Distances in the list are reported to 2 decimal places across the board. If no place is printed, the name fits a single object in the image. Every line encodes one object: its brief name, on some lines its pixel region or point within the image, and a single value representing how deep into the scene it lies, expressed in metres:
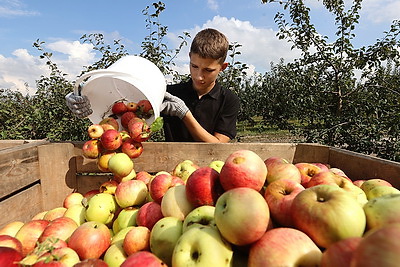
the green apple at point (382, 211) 0.31
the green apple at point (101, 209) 0.59
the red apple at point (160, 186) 0.55
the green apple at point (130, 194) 0.60
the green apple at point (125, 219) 0.55
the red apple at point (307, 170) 0.55
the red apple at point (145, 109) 0.84
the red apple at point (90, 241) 0.46
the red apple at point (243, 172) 0.41
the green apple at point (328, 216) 0.30
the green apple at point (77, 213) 0.62
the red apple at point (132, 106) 0.84
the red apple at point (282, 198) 0.37
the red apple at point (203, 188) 0.44
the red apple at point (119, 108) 0.84
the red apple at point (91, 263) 0.36
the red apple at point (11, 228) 0.56
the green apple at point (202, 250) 0.33
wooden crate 0.65
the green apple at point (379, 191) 0.46
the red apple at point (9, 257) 0.38
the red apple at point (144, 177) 0.69
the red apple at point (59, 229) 0.52
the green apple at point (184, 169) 0.63
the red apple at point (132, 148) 0.74
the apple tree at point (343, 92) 3.28
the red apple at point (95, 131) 0.72
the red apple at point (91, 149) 0.72
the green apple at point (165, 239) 0.39
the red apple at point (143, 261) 0.34
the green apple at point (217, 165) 0.62
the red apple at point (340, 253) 0.24
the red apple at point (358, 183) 0.58
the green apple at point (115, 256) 0.44
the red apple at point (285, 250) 0.29
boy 0.90
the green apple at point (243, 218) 0.33
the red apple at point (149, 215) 0.50
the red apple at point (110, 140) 0.71
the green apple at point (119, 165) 0.69
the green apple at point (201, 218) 0.39
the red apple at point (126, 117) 0.81
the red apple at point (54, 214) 0.65
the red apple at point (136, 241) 0.43
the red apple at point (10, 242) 0.47
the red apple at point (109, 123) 0.78
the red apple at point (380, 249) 0.18
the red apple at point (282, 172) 0.46
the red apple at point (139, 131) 0.74
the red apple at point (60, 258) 0.37
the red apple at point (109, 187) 0.69
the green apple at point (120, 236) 0.49
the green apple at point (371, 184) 0.51
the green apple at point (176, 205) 0.46
